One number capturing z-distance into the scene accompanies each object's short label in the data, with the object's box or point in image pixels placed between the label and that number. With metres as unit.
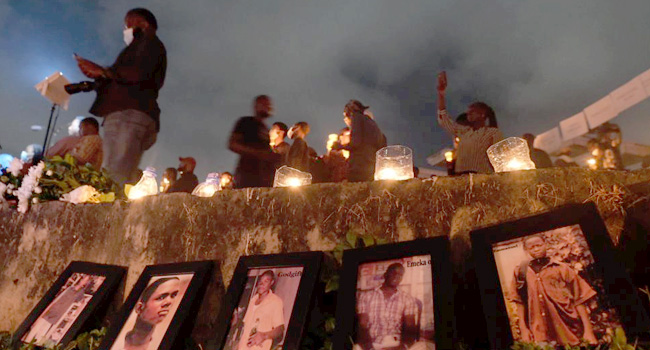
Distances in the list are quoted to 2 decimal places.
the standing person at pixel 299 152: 4.61
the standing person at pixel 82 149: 4.28
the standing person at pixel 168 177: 8.06
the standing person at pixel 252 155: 4.42
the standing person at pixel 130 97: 4.02
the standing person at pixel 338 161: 5.45
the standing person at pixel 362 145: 4.14
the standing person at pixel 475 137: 3.55
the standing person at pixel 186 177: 6.27
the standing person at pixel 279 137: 5.18
